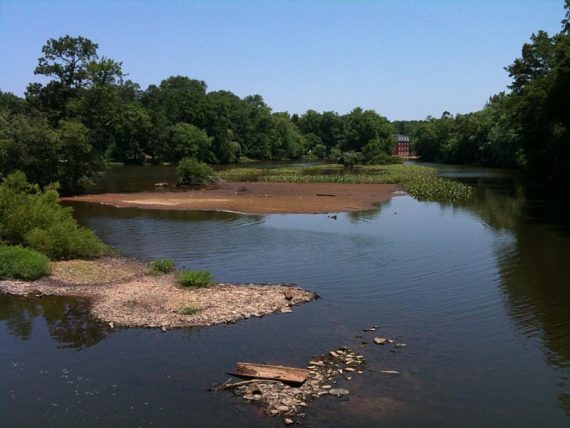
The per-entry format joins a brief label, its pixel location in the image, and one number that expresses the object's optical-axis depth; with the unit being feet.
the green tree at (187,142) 379.14
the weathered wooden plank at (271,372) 45.80
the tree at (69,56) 185.37
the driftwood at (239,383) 45.08
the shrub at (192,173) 221.25
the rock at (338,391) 43.86
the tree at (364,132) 468.75
